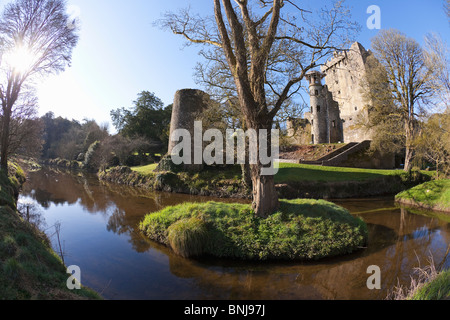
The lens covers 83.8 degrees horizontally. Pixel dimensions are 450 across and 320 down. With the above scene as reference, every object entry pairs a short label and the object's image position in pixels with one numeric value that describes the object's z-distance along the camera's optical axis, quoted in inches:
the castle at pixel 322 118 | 1403.8
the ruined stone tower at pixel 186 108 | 860.6
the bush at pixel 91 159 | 1375.5
